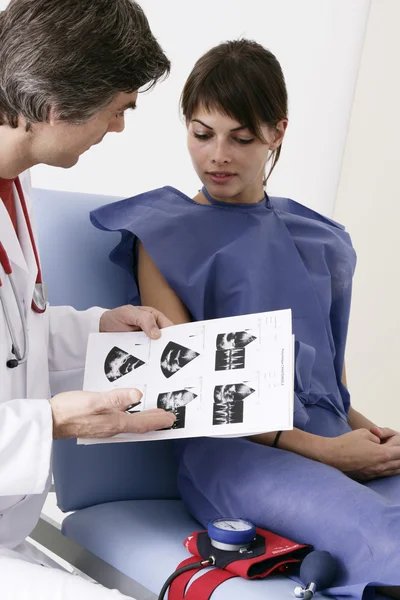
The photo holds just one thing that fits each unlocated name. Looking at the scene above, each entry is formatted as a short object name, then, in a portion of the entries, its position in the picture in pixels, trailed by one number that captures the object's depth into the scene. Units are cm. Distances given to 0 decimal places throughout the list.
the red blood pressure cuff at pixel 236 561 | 124
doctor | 110
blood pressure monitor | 129
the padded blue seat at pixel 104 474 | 142
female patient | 142
